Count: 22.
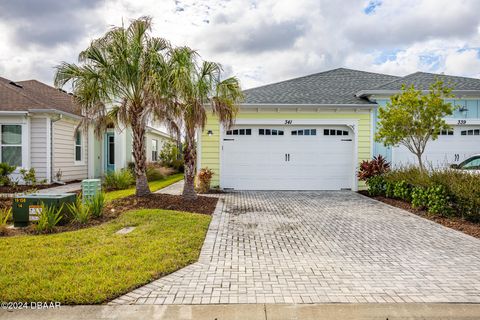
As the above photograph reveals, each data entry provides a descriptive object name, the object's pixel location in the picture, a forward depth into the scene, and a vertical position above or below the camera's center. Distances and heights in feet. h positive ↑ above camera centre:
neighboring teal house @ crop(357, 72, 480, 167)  39.14 +3.23
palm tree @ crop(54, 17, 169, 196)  27.14 +7.75
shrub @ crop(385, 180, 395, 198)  33.40 -3.61
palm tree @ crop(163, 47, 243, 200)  26.68 +6.04
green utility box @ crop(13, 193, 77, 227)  20.38 -3.45
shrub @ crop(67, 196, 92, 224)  21.42 -4.08
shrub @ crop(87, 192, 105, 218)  22.91 -3.83
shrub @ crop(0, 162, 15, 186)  37.45 -1.98
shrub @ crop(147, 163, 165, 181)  51.26 -2.85
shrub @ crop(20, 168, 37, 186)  38.65 -2.56
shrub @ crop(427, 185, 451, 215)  24.81 -3.71
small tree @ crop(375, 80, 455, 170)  29.27 +4.27
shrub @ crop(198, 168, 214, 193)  37.29 -2.90
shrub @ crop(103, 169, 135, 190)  40.55 -3.35
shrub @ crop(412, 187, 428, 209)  27.20 -3.77
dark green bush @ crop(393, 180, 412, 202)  30.63 -3.49
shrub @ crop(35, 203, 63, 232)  19.31 -4.22
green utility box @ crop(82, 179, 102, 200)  25.76 -2.67
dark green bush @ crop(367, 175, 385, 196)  35.45 -3.37
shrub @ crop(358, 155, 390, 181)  36.86 -1.31
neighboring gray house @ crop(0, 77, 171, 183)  40.37 +2.90
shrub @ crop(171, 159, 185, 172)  70.95 -1.90
